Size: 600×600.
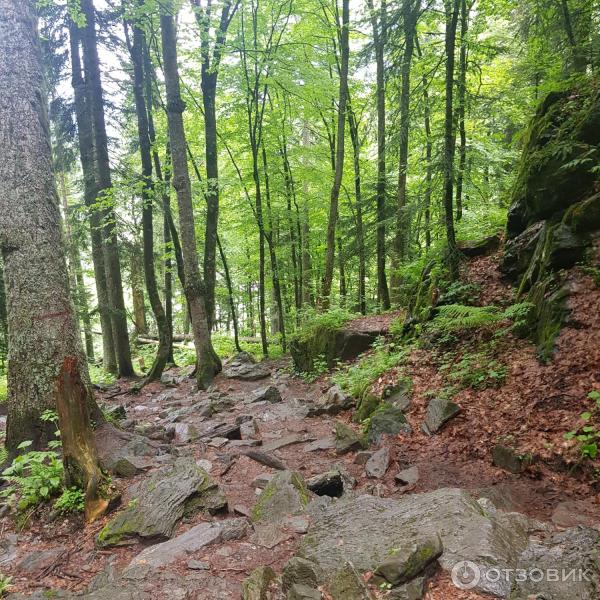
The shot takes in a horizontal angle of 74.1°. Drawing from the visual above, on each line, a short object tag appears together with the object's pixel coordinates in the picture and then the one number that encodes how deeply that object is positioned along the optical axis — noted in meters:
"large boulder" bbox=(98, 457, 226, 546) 3.78
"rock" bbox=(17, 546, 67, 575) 3.50
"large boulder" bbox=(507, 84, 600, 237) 6.32
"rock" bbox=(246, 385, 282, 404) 9.16
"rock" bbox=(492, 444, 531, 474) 4.25
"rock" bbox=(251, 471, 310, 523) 4.08
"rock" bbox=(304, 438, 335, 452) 5.99
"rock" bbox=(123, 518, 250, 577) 3.30
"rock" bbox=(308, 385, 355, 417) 7.53
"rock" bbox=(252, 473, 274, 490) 4.88
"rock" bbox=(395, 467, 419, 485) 4.57
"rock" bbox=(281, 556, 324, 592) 2.87
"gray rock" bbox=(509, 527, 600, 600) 2.42
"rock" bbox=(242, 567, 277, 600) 2.81
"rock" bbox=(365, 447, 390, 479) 4.91
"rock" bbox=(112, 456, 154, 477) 5.04
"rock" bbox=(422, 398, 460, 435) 5.43
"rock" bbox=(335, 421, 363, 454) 5.74
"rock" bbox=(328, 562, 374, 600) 2.60
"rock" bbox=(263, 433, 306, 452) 6.23
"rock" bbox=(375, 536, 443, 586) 2.70
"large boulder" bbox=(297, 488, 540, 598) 2.83
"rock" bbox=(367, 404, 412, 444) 5.77
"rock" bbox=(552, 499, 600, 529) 3.33
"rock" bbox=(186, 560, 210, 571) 3.24
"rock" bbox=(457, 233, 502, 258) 8.85
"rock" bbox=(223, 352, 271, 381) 11.61
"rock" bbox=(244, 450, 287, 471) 5.46
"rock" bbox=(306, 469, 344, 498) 4.56
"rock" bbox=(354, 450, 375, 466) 5.27
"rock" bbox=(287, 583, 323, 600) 2.70
